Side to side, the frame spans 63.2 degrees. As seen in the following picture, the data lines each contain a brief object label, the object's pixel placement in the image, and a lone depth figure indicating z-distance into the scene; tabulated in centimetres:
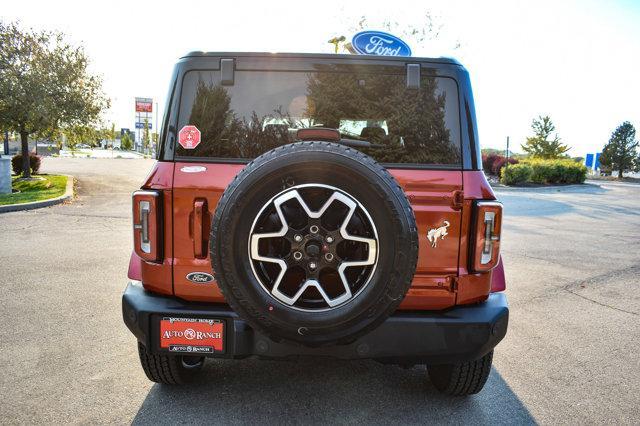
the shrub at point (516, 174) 3042
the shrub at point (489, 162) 3767
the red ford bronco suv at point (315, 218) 238
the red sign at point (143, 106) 10888
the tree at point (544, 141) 8325
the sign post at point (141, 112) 10686
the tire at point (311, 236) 234
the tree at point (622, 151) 8088
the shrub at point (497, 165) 3612
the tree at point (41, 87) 1950
